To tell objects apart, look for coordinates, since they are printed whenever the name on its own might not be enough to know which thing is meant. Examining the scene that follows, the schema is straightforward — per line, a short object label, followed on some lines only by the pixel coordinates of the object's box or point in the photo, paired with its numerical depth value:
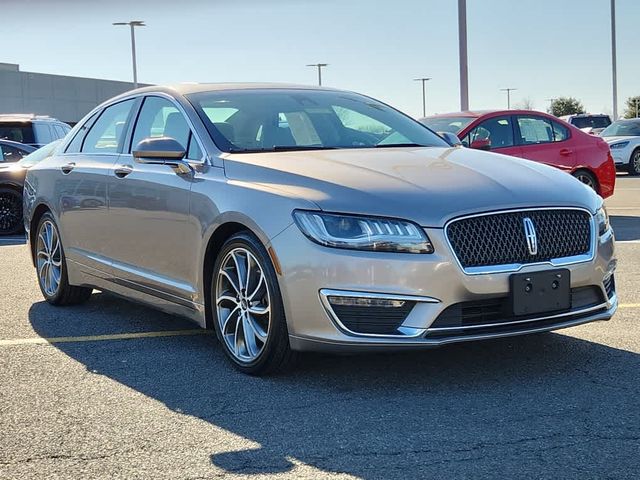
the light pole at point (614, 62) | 41.17
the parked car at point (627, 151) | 24.75
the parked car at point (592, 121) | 36.38
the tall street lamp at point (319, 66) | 73.56
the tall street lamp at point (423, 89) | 86.12
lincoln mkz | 4.30
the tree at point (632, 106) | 73.47
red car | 12.64
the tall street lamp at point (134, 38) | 48.97
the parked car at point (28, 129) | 18.97
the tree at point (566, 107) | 84.81
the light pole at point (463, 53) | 21.14
